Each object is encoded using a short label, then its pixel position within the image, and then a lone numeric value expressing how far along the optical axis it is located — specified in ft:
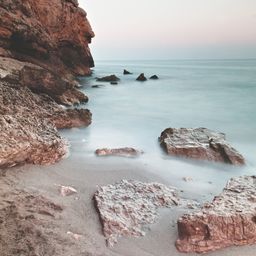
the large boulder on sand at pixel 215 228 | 9.52
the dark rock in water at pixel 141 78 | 90.61
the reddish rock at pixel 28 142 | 12.72
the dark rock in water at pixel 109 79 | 80.69
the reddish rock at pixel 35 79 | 23.79
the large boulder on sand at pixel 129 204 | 10.12
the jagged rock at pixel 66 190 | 11.96
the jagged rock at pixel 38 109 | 15.42
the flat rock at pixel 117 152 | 17.80
